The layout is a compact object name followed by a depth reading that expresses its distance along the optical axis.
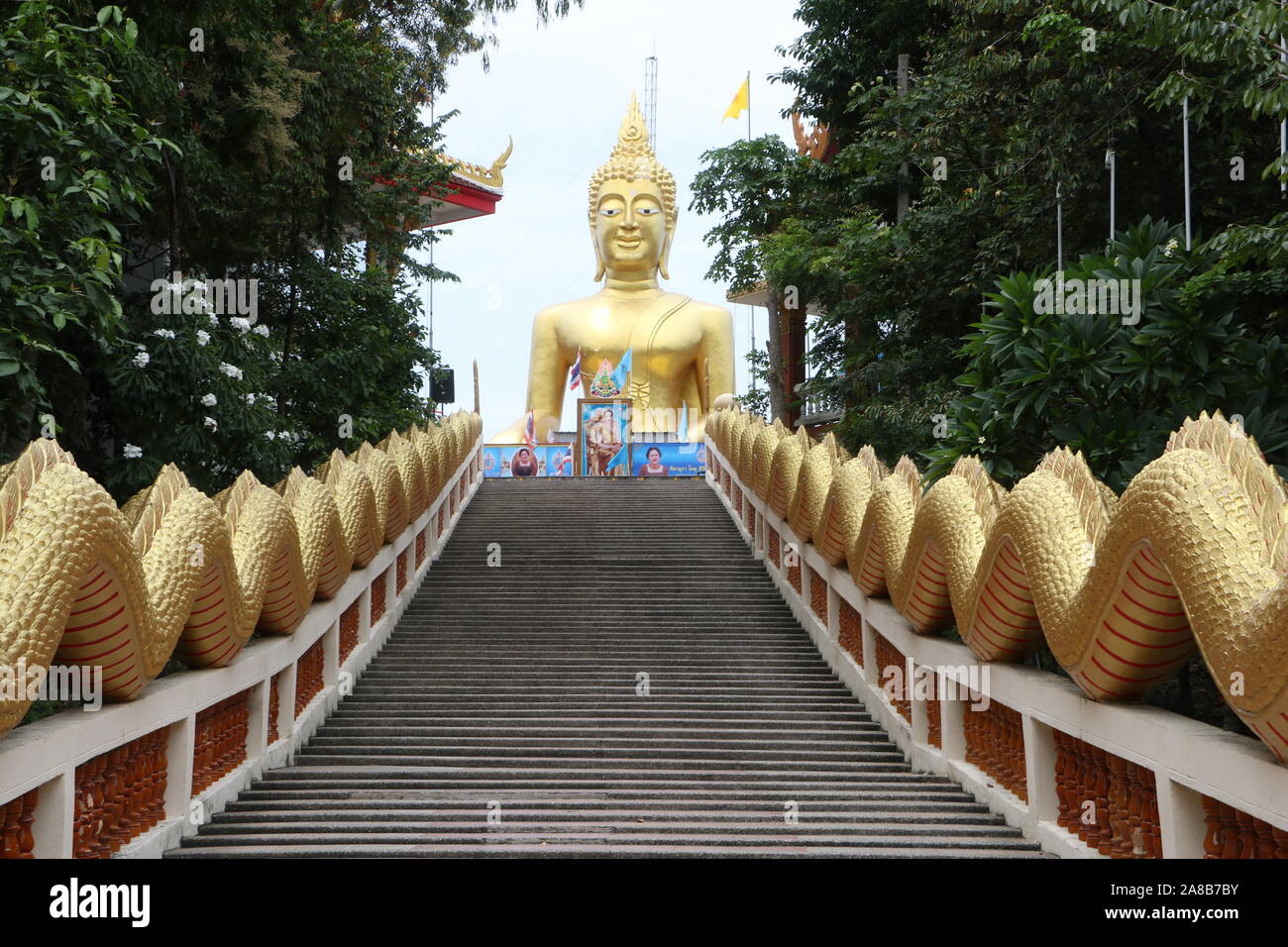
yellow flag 31.09
